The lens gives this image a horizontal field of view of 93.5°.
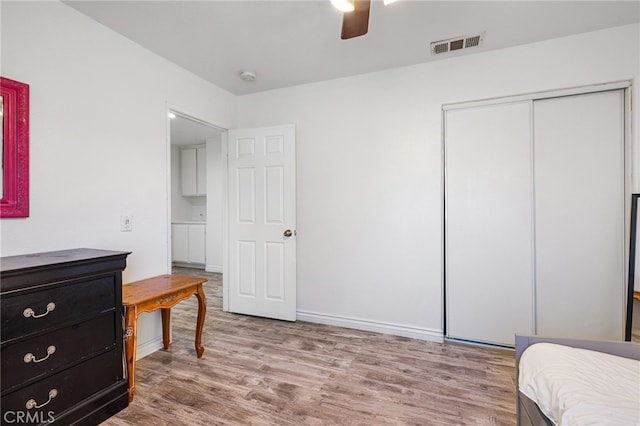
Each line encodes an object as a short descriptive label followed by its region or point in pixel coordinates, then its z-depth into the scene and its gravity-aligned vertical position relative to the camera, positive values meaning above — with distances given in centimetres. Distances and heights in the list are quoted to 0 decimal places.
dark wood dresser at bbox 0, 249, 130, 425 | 138 -66
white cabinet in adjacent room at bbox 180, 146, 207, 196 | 628 +85
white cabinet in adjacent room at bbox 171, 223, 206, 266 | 602 -66
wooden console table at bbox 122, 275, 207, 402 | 190 -62
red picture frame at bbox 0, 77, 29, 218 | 169 +36
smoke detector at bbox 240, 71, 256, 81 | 298 +136
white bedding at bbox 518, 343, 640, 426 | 95 -63
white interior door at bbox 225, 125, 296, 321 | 327 -13
